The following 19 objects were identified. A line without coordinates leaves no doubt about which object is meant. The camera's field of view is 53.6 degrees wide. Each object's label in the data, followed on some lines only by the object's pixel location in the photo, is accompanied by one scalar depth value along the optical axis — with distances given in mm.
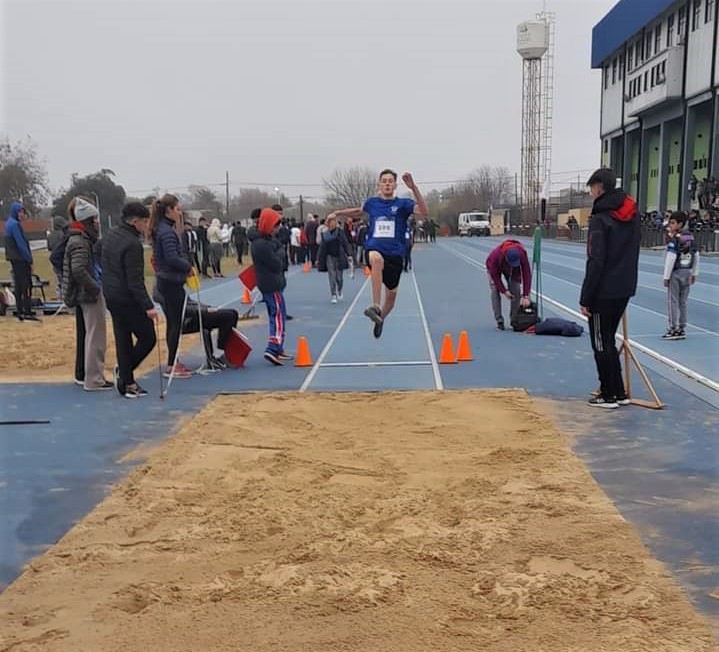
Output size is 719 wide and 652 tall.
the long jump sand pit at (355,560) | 3041
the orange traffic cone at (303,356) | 9195
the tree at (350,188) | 76812
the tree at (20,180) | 48812
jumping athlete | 7664
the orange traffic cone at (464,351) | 9308
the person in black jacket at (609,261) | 6484
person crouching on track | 11586
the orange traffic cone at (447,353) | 9141
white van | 68438
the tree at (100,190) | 52794
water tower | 88312
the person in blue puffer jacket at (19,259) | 12141
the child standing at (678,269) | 9984
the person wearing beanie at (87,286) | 7730
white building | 39562
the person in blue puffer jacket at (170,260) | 7996
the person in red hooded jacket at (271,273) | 9258
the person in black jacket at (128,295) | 7359
